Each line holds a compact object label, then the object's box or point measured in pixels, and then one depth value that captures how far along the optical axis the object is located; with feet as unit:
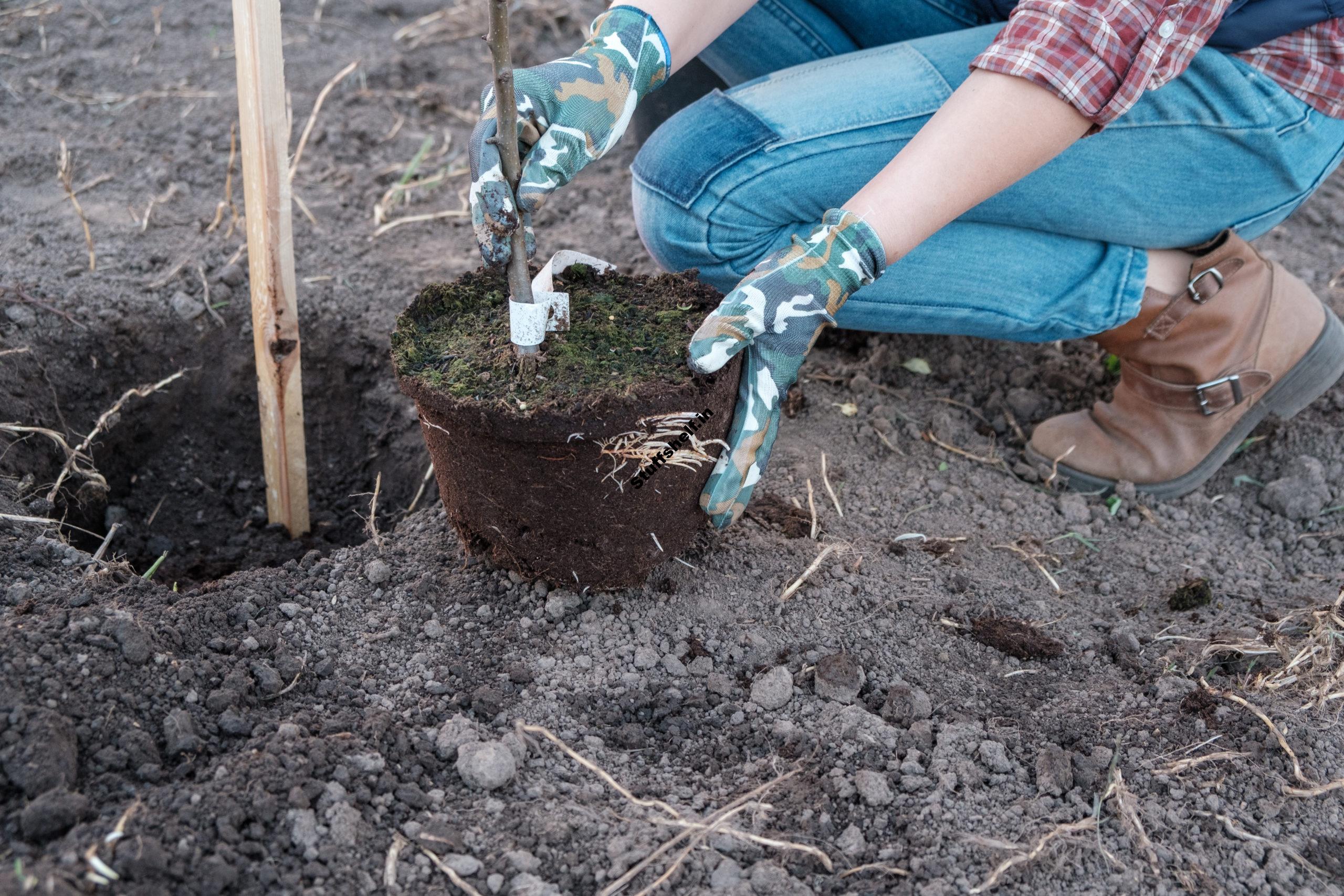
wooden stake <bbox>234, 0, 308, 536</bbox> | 4.89
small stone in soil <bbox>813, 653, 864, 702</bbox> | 4.77
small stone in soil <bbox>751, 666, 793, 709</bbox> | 4.70
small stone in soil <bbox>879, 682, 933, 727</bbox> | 4.70
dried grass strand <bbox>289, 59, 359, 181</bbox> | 7.97
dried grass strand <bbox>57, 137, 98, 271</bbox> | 6.85
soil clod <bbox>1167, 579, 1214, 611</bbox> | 5.60
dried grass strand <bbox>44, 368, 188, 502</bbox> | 5.66
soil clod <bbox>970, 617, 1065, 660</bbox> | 5.20
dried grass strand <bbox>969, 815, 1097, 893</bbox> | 3.88
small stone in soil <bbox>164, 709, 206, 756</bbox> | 3.99
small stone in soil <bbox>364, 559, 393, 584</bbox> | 5.28
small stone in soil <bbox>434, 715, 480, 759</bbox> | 4.33
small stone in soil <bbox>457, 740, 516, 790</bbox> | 4.19
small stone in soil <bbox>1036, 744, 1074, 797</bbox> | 4.35
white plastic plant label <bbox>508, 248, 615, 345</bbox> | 4.44
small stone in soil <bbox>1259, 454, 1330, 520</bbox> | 6.51
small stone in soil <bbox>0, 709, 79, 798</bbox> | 3.62
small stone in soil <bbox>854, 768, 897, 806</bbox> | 4.25
